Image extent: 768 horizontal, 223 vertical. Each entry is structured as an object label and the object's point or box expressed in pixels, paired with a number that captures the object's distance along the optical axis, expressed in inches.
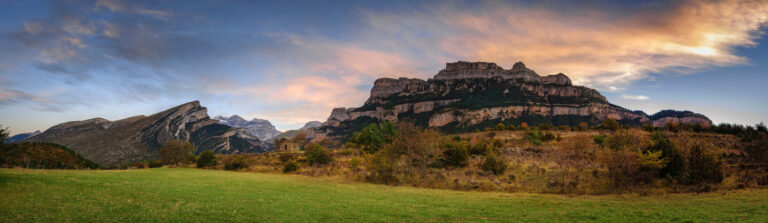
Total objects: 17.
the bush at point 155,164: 1978.2
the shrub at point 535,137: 1942.9
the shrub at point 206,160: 1927.9
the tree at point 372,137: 1990.9
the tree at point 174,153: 2074.3
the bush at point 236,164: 1835.4
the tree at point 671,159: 852.6
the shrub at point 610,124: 2456.4
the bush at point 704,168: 808.3
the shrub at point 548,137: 2146.2
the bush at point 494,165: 1198.3
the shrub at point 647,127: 2171.1
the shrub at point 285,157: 2103.8
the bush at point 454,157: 1397.6
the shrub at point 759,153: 922.3
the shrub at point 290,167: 1661.9
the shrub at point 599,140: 1686.8
